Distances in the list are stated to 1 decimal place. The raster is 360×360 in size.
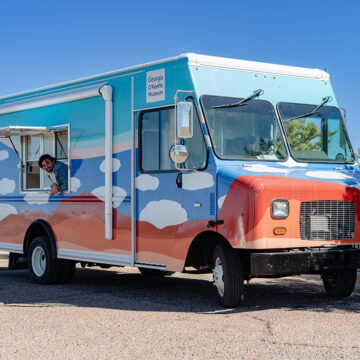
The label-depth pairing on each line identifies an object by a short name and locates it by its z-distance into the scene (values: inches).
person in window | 455.2
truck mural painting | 334.0
